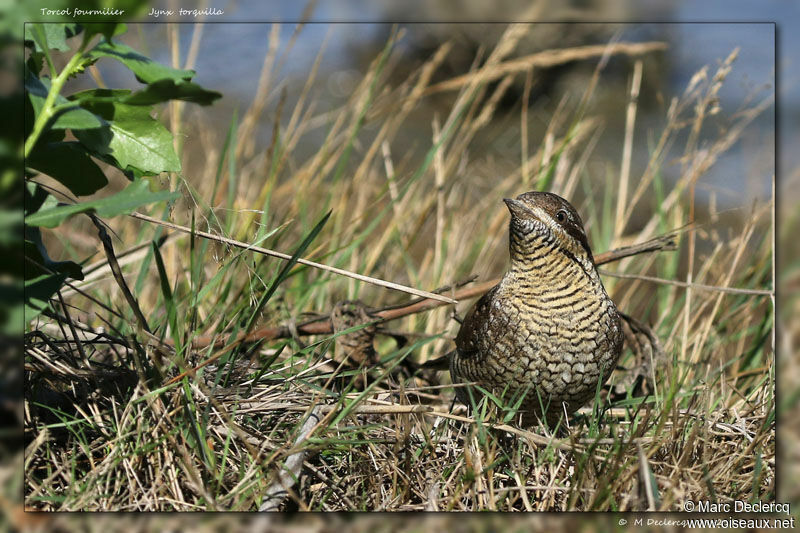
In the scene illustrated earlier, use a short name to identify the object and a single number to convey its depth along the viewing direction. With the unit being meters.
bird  5.03
